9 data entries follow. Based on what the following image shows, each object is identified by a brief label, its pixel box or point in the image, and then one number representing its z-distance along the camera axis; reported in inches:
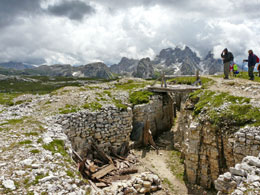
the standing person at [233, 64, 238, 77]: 1155.3
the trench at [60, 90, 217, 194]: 664.4
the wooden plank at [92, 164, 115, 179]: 630.5
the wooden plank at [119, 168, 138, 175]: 684.7
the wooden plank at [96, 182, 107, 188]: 582.9
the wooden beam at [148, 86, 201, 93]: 933.4
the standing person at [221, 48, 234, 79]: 894.4
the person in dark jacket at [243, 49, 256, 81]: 828.6
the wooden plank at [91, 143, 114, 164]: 735.5
